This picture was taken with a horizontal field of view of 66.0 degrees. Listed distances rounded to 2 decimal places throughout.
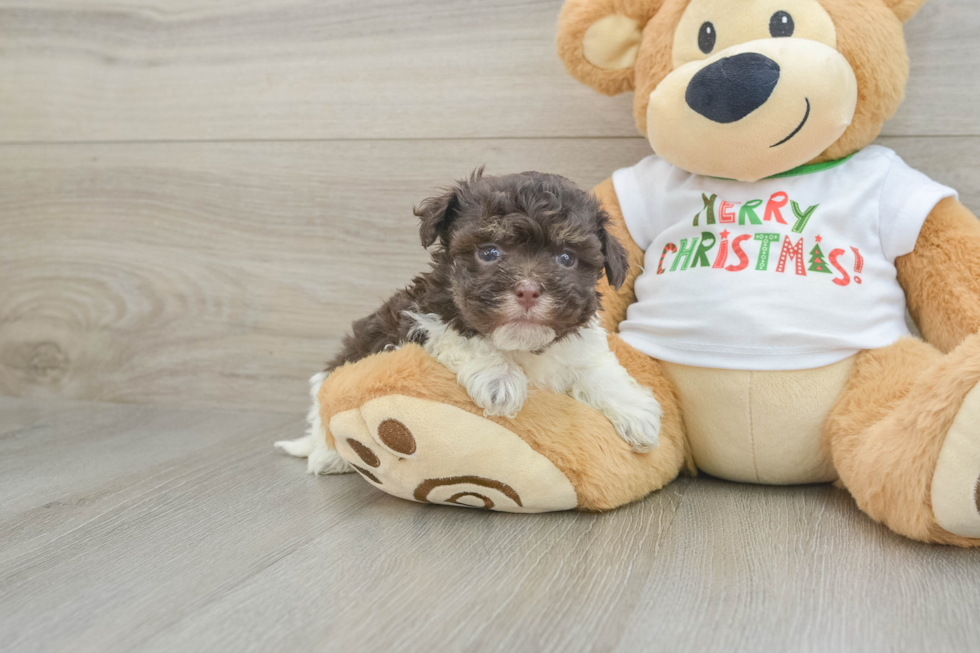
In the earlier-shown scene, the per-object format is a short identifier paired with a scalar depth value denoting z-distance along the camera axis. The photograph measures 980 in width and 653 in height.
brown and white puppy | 1.00
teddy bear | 1.10
